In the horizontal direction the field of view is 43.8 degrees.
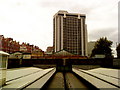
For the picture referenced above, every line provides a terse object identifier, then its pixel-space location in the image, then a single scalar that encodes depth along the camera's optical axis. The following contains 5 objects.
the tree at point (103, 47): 59.87
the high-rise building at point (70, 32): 105.25
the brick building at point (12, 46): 81.09
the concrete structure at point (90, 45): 137.25
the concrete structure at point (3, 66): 8.68
